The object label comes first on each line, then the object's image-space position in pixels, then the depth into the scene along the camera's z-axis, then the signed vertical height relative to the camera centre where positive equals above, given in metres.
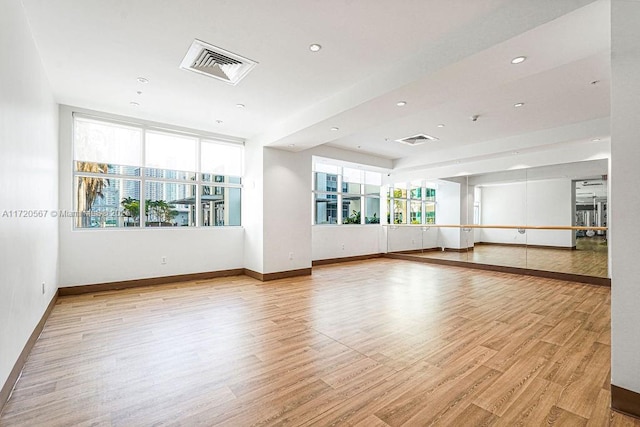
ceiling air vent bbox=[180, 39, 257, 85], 3.24 +1.80
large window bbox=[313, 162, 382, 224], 8.61 +0.58
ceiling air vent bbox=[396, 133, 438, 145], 6.68 +1.74
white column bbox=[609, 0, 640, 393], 1.93 +0.12
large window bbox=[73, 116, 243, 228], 5.16 +0.71
